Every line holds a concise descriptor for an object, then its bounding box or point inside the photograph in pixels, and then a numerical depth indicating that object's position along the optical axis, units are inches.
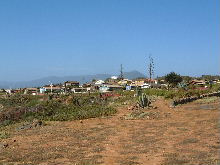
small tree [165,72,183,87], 2805.9
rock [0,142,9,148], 645.3
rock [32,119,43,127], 936.0
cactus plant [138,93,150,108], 1234.6
